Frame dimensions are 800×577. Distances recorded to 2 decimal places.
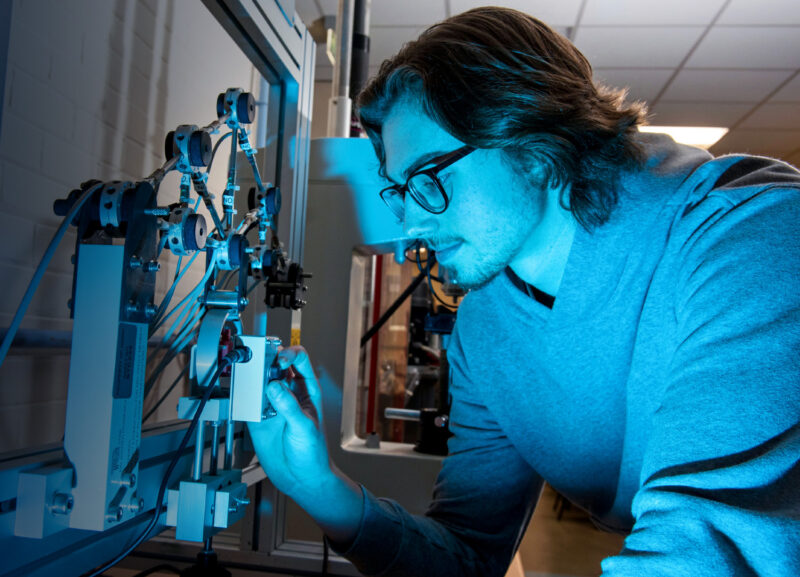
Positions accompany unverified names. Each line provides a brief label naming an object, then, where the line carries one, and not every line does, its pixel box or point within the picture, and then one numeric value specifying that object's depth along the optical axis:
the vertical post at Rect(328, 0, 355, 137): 1.52
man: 0.56
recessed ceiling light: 4.48
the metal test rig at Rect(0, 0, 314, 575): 0.55
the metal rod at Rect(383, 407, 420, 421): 1.47
